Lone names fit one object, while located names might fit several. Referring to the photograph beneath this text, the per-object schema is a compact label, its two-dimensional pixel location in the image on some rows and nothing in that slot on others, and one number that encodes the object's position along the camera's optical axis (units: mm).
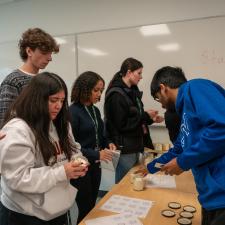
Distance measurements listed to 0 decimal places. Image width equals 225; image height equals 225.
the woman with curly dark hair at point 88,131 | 1811
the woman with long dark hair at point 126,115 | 2244
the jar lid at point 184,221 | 1223
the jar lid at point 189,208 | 1373
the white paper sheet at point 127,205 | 1339
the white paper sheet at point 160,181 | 1726
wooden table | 1275
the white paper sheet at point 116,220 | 1227
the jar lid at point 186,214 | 1301
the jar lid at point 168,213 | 1301
